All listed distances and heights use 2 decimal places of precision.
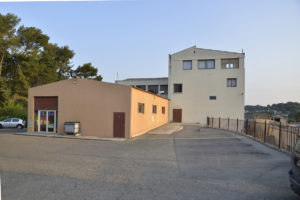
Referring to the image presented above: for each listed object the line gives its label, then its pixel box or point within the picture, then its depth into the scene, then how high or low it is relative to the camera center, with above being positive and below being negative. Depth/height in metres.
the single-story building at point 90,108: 17.22 -0.28
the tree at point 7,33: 31.47 +9.87
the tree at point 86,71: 45.75 +6.75
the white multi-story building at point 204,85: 33.53 +3.26
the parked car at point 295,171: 4.29 -1.23
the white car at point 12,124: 27.86 -2.55
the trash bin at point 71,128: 17.73 -1.86
